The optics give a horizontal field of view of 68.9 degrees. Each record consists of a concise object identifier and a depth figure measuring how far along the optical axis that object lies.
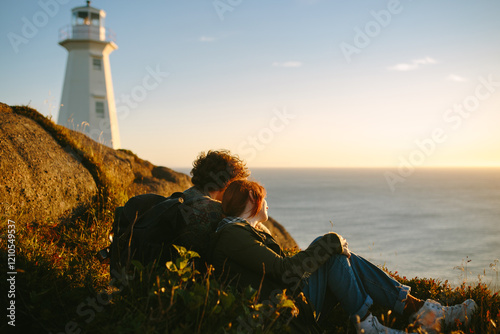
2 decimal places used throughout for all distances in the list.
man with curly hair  3.84
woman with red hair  3.39
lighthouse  28.14
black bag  3.64
